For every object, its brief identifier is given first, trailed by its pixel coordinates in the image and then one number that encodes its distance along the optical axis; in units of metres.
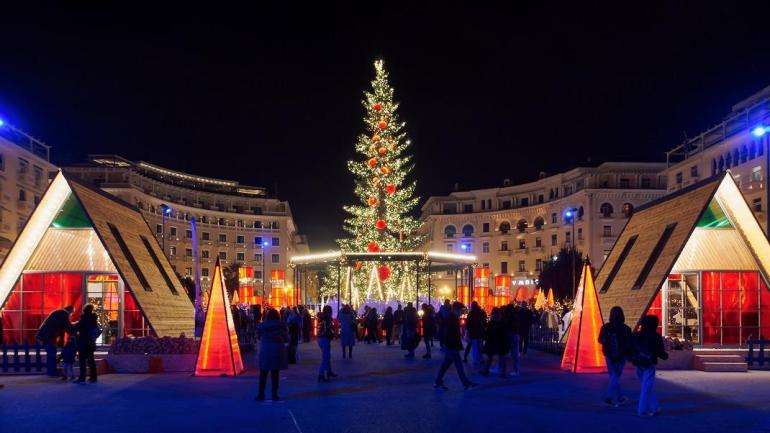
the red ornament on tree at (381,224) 46.53
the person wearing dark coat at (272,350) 13.72
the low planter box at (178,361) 19.53
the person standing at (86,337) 16.84
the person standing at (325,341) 17.27
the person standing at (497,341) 17.91
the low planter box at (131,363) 19.34
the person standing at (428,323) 25.34
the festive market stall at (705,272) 22.16
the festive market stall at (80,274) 21.86
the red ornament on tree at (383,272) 46.78
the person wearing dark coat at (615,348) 13.00
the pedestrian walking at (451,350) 15.57
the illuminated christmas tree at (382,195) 47.19
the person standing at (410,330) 25.27
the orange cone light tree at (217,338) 17.98
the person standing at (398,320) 32.28
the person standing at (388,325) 32.69
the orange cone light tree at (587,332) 18.66
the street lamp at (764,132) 21.61
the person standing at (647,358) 12.13
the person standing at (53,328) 17.58
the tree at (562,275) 73.81
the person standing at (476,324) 19.36
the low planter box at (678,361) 19.89
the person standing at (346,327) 22.57
